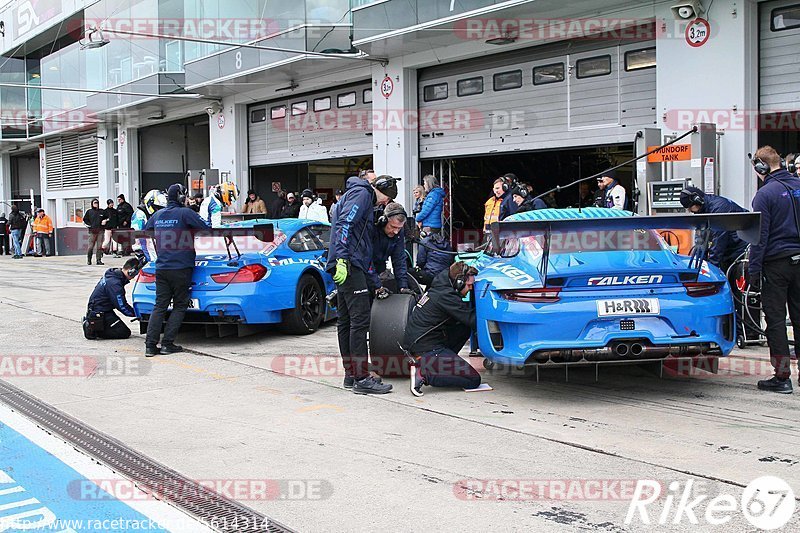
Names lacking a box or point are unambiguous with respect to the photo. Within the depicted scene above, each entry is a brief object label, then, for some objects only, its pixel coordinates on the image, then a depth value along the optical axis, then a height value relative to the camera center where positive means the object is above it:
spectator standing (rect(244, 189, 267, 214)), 20.44 +0.71
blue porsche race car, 6.06 -0.57
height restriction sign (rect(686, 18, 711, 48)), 12.42 +2.88
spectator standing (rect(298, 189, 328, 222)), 17.08 +0.47
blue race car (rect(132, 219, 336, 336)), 9.05 -0.56
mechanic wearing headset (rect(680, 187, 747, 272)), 8.18 -0.09
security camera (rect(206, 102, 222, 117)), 24.16 +3.64
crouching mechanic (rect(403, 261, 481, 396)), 6.78 -0.84
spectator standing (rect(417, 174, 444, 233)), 13.80 +0.31
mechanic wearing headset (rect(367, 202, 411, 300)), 7.10 -0.14
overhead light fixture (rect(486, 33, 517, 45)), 15.02 +3.44
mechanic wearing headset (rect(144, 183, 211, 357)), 8.85 -0.31
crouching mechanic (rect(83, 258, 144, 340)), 9.69 -0.81
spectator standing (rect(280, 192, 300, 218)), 19.38 +0.57
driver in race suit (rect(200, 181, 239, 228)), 15.13 +0.46
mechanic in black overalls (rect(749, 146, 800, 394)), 6.57 -0.31
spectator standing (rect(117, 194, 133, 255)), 25.19 +0.66
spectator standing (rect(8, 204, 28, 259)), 28.61 +0.34
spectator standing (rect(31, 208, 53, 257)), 29.11 +0.22
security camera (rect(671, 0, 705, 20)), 12.39 +3.20
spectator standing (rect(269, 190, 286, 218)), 20.58 +0.69
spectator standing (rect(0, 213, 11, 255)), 31.59 +0.00
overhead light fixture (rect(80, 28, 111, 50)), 17.44 +4.22
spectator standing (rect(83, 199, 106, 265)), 23.80 +0.32
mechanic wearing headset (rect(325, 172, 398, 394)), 6.84 -0.28
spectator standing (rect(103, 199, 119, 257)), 24.69 +0.53
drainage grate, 4.13 -1.38
